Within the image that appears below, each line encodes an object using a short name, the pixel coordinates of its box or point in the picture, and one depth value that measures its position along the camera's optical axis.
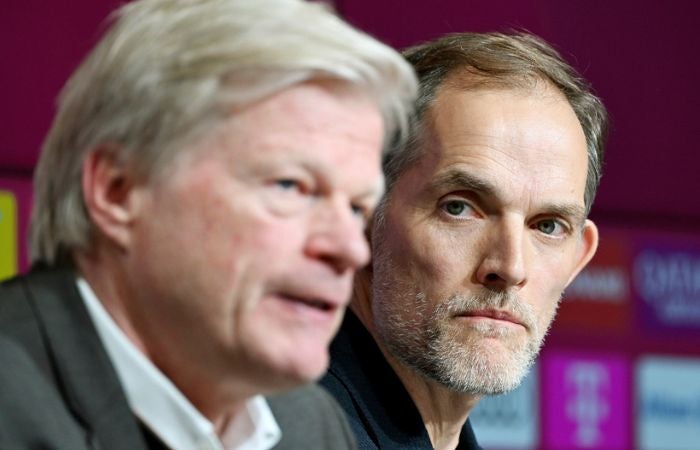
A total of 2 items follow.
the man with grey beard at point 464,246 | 3.08
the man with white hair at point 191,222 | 2.74
